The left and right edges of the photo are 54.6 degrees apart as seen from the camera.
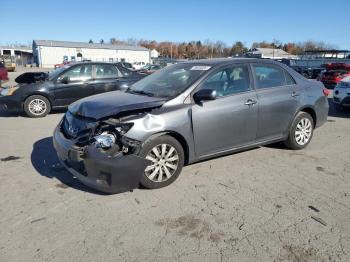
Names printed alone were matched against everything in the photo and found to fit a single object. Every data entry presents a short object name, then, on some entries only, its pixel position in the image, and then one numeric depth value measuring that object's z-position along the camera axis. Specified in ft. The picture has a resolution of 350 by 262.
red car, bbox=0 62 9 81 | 60.18
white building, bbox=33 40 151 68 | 215.72
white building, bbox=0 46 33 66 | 222.73
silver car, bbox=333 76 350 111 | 31.86
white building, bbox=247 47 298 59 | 265.40
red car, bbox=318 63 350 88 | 65.66
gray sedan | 12.99
